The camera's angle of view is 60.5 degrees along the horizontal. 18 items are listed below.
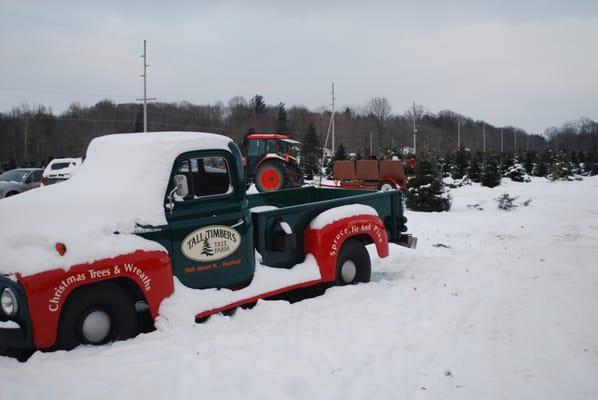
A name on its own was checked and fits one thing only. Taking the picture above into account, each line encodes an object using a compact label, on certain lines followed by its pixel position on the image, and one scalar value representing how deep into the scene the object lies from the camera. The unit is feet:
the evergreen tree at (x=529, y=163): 116.88
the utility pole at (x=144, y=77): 122.40
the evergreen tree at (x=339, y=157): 126.00
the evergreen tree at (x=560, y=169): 97.71
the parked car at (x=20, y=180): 62.59
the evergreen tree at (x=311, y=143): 179.73
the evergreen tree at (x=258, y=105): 249.67
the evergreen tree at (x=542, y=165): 112.06
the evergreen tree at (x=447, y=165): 115.55
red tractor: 65.98
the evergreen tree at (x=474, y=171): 99.13
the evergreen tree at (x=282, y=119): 211.94
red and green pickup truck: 14.47
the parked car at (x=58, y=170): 60.59
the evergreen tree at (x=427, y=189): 50.42
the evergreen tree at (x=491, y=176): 84.02
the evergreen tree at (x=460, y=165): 108.27
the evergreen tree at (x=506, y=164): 110.46
